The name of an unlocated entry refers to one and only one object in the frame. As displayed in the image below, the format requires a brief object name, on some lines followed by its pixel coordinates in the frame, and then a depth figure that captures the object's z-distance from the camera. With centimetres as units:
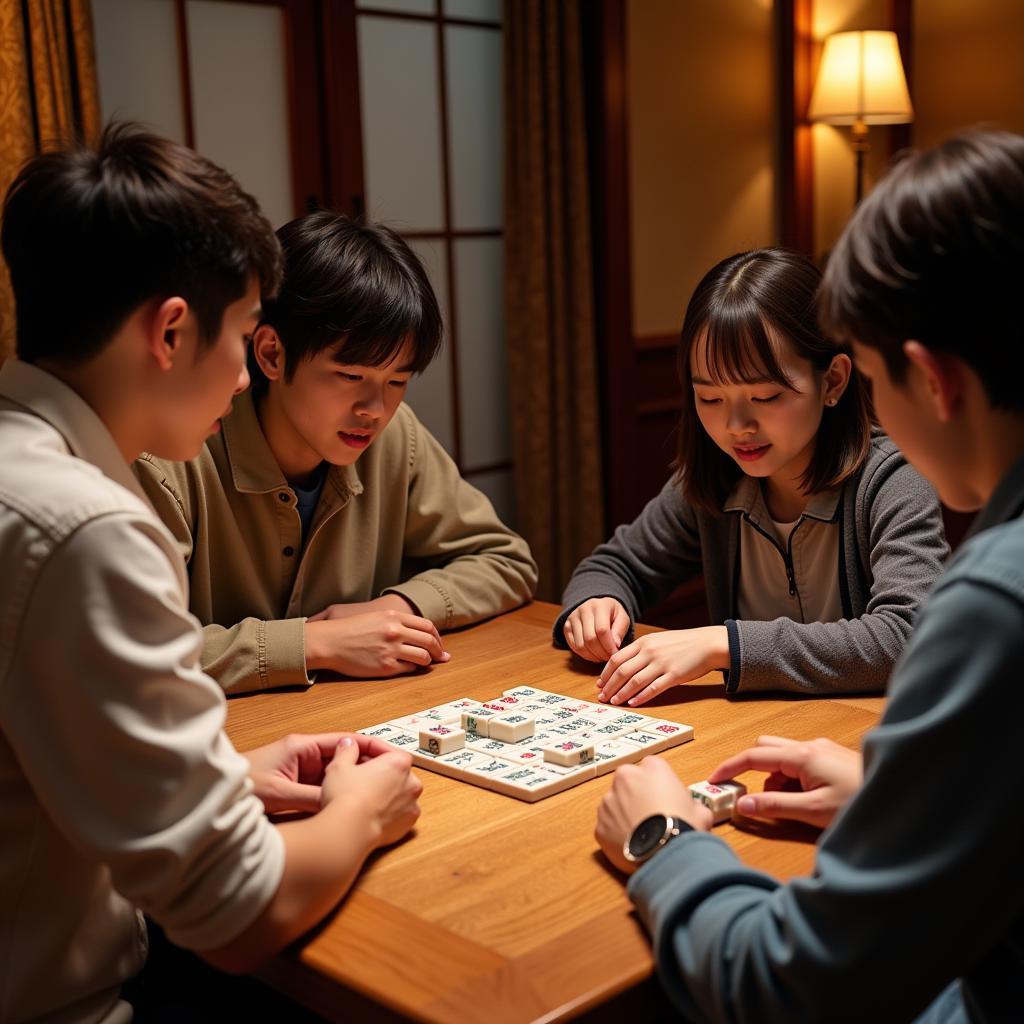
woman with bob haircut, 168
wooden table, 100
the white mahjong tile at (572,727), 151
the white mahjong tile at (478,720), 153
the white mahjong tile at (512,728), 149
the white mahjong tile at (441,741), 147
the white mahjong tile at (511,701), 161
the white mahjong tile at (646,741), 146
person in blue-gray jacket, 85
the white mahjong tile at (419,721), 156
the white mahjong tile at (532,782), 135
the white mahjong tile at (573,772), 138
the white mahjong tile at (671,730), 150
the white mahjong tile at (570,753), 140
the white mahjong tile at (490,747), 146
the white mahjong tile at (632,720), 154
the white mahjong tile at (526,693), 168
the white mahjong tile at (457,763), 142
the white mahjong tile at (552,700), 164
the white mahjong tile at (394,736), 151
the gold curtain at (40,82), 279
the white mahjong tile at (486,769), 140
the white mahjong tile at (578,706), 162
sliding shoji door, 327
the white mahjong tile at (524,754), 143
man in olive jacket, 181
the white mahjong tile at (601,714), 157
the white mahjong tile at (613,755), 141
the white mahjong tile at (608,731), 151
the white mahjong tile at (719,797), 128
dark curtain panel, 403
